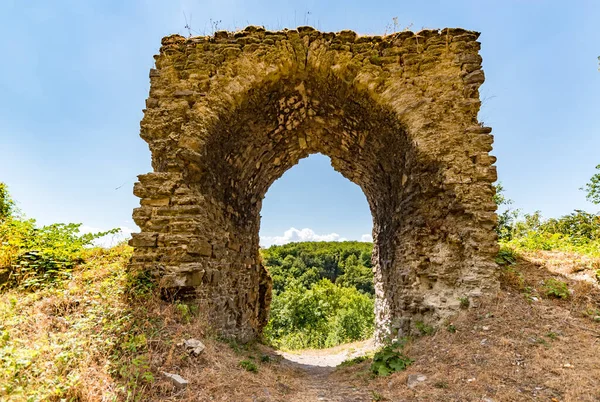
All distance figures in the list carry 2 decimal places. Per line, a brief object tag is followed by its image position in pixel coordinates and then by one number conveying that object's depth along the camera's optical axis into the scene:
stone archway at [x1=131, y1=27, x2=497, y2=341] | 5.14
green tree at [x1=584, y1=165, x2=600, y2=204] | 16.41
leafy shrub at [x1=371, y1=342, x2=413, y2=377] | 4.51
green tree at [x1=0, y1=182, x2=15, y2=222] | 9.33
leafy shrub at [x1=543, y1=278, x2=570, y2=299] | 4.89
